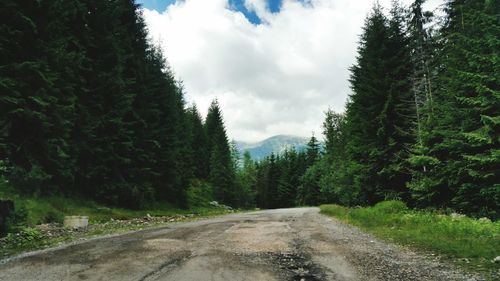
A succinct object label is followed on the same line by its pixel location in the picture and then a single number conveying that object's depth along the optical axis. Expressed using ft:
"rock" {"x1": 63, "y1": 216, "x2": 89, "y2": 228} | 57.28
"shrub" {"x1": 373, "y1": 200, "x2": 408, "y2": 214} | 69.63
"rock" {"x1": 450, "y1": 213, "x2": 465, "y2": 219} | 52.58
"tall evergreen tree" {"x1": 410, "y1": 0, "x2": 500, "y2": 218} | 53.01
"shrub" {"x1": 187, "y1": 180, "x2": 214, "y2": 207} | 161.48
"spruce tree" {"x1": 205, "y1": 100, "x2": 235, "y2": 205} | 214.48
